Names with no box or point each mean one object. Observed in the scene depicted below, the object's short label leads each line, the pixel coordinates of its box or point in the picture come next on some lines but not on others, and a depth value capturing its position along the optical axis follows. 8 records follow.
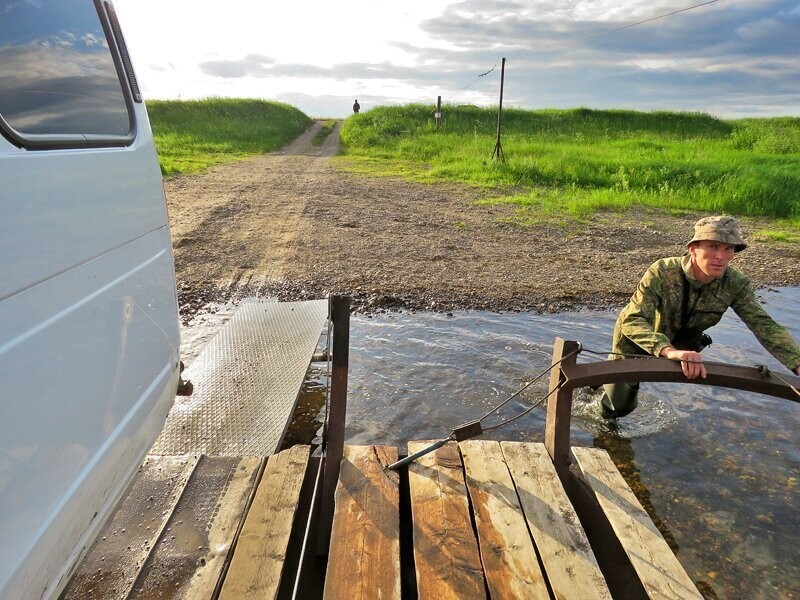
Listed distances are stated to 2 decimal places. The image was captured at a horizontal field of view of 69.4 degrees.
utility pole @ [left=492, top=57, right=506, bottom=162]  18.70
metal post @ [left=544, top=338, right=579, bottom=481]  3.22
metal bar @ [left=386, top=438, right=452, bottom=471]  3.24
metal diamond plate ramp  3.90
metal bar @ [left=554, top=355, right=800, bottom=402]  3.20
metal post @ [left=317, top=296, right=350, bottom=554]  3.08
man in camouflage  3.85
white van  1.46
